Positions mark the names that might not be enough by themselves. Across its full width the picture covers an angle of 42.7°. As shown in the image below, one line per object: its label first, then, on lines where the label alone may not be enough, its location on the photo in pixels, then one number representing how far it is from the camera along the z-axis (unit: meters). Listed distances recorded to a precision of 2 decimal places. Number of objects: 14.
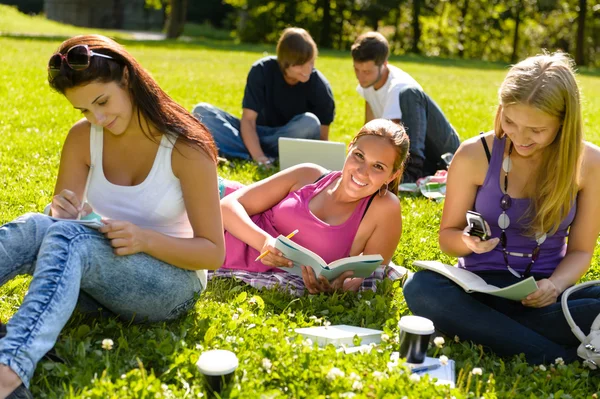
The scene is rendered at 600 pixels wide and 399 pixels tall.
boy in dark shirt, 6.73
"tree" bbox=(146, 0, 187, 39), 28.69
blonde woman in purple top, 3.19
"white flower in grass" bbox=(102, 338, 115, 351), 2.69
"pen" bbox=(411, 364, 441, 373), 2.83
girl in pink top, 3.71
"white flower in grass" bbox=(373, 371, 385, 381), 2.63
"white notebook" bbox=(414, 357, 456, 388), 2.80
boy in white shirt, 6.20
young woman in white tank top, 2.71
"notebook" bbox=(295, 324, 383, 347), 3.01
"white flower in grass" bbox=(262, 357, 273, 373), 2.69
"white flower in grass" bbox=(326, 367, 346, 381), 2.61
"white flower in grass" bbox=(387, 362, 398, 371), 2.74
